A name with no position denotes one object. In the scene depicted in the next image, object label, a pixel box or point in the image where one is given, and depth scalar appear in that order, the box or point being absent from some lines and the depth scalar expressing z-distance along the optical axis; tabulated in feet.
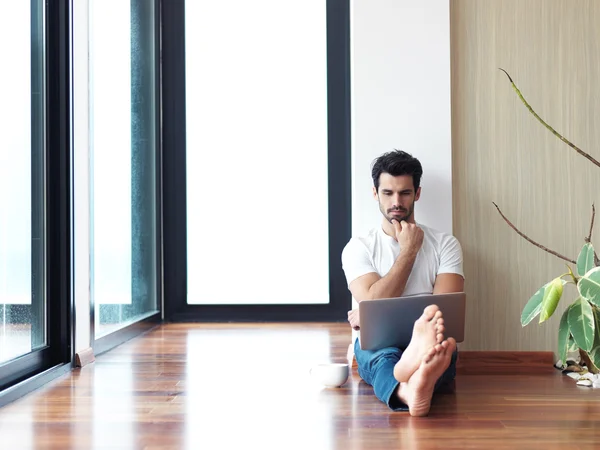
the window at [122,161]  11.72
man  8.79
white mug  8.59
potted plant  7.88
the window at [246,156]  16.21
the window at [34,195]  8.59
